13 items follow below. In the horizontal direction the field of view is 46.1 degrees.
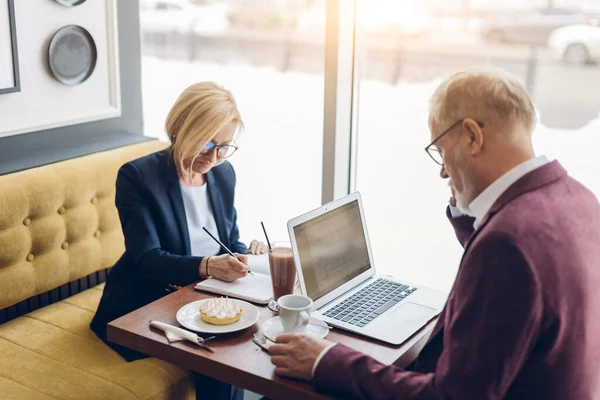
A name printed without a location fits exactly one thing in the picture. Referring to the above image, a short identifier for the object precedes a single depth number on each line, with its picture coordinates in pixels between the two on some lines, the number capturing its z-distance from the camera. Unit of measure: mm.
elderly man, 1395
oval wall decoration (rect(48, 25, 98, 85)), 2732
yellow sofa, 2135
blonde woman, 2248
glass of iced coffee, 1961
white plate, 1805
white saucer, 1781
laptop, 1878
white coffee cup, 1752
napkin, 1764
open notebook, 2025
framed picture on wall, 2521
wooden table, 1604
